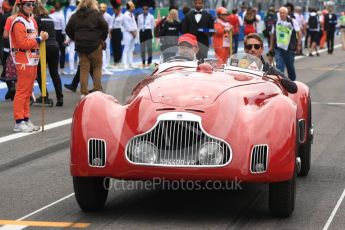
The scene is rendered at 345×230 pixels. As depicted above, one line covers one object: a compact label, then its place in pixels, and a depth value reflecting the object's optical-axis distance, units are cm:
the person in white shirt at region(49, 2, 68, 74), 2394
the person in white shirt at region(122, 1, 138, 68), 2641
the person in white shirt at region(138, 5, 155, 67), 2792
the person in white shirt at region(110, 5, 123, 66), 2667
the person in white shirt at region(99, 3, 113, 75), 2381
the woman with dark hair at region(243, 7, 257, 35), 2928
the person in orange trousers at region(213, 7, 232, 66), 2194
